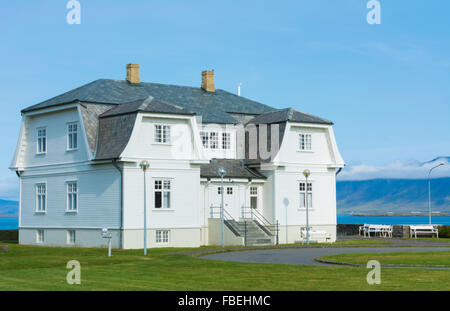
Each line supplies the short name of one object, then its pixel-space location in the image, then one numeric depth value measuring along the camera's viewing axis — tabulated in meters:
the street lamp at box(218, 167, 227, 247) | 39.36
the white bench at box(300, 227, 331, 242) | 44.78
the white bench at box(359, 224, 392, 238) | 52.56
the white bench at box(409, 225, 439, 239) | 51.50
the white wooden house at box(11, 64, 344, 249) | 39.41
